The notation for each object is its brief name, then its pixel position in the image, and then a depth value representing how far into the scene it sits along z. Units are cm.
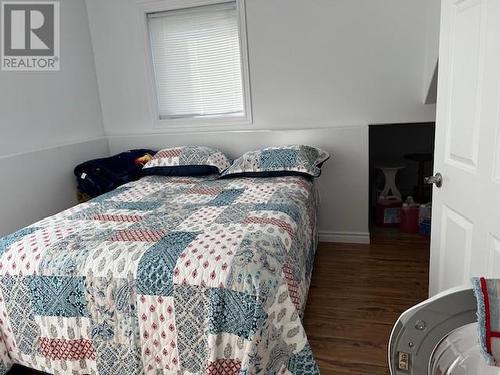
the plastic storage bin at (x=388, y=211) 332
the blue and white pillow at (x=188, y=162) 287
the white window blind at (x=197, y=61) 310
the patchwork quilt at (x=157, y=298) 133
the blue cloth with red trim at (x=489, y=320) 64
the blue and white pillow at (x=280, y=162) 260
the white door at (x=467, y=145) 114
